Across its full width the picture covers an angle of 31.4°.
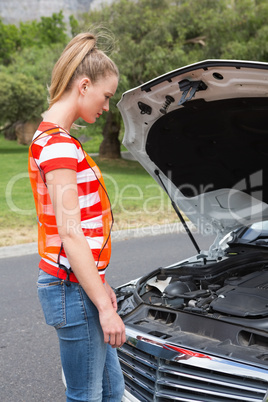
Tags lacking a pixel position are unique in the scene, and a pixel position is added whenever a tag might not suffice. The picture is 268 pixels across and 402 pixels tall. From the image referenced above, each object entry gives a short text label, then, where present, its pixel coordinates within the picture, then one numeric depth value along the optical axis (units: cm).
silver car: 237
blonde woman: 176
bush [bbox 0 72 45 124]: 3030
